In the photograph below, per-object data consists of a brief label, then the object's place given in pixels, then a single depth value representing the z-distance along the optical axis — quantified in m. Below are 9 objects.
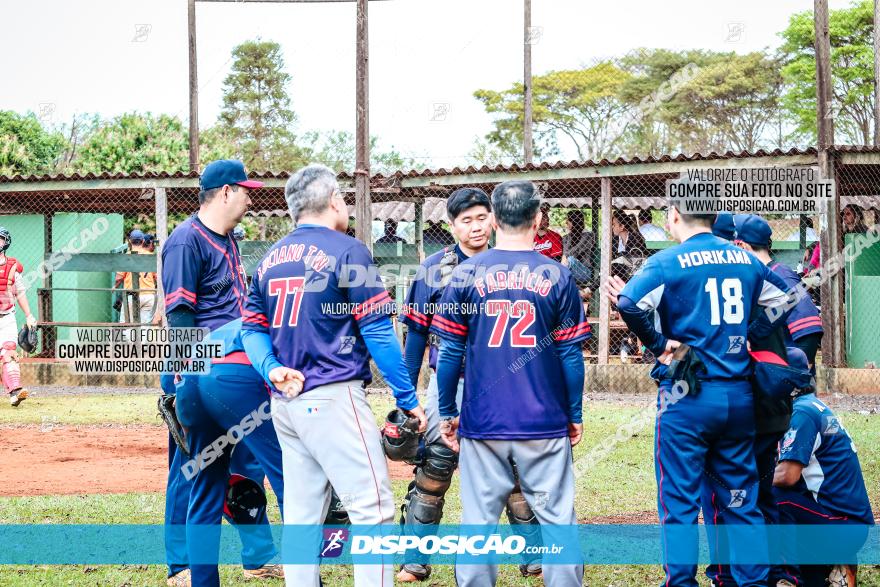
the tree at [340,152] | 46.00
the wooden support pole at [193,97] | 19.20
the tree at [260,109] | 46.97
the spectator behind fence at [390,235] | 16.64
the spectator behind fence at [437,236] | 16.35
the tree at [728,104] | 47.06
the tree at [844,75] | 40.72
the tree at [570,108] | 48.34
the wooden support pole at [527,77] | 20.19
